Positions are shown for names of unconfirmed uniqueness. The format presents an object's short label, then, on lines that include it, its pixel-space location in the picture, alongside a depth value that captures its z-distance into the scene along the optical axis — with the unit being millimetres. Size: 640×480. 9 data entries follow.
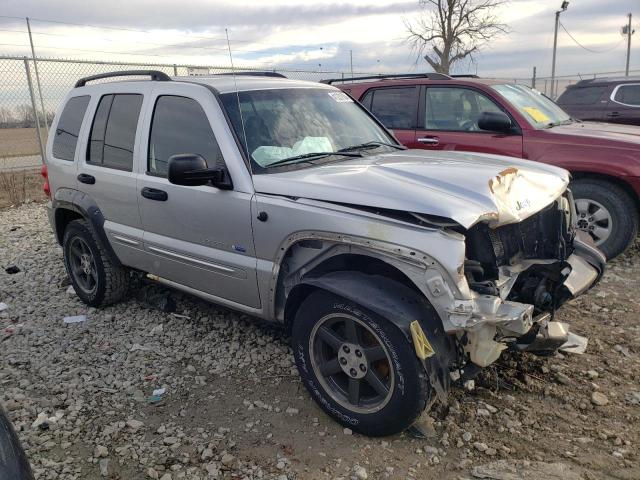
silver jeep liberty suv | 2762
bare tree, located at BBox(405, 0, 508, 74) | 16141
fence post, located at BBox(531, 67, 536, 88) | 20338
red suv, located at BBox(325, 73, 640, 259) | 5738
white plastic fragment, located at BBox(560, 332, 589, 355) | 3887
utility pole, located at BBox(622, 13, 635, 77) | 28188
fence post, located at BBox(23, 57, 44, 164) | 10562
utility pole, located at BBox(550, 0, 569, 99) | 21516
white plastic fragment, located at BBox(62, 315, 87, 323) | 4856
